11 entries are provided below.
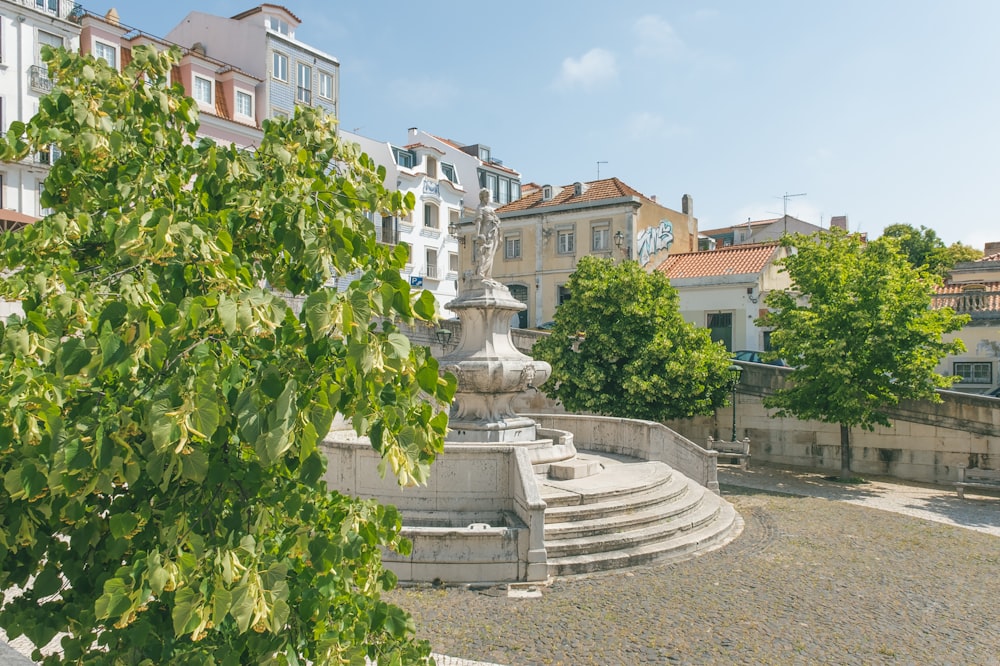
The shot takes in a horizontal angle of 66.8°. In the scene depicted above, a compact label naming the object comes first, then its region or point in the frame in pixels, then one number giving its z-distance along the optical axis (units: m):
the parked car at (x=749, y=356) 30.27
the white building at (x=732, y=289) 33.34
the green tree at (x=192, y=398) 2.66
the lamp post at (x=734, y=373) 20.33
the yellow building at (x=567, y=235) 38.56
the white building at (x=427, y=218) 44.97
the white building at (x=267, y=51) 37.66
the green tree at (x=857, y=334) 17.73
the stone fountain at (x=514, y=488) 9.98
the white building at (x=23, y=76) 28.52
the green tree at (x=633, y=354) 20.59
